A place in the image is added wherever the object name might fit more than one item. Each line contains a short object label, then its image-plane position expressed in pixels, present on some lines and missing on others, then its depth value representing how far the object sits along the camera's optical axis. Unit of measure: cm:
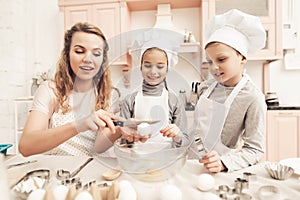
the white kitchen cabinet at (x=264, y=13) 195
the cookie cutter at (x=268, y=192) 44
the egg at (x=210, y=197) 41
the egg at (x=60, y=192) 40
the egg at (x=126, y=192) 40
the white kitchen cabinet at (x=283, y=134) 186
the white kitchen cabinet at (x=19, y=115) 190
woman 53
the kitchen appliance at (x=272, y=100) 194
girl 50
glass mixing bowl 50
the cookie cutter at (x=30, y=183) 45
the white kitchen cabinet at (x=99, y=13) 209
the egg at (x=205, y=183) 48
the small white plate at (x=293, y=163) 62
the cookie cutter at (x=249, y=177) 54
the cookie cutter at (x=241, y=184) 48
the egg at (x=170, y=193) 42
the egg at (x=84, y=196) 38
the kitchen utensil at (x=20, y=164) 65
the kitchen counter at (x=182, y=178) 47
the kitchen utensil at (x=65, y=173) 55
